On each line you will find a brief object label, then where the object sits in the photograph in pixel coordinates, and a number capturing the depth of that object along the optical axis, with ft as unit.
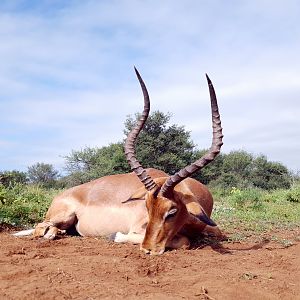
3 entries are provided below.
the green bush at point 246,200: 29.24
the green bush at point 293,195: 34.25
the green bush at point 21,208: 20.85
